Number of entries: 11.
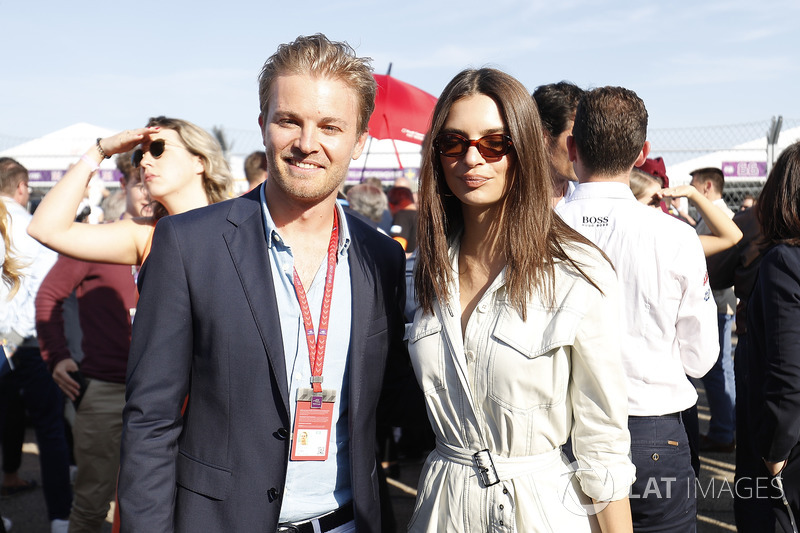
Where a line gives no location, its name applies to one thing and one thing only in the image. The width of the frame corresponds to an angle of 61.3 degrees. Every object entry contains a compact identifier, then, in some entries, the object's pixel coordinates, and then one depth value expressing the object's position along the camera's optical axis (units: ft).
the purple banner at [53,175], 39.24
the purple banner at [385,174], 38.12
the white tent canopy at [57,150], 39.09
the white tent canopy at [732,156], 29.19
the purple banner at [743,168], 31.07
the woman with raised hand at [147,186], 9.42
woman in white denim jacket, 5.87
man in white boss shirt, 8.22
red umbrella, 20.79
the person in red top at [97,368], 11.67
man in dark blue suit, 5.86
